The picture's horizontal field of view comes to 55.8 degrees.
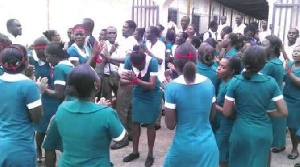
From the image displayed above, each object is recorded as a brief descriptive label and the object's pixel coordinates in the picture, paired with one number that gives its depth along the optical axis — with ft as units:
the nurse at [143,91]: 11.46
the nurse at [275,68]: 11.59
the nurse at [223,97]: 9.52
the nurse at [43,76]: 10.49
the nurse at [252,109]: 8.16
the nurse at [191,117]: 7.49
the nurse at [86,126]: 6.04
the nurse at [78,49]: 11.54
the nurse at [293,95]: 12.37
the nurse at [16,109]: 7.19
